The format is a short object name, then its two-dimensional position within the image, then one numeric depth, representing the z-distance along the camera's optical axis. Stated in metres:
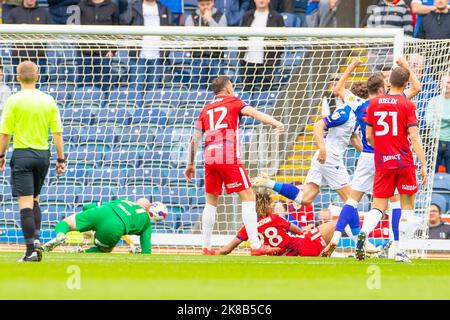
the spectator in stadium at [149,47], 16.62
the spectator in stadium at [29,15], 18.38
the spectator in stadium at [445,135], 17.36
